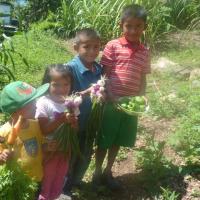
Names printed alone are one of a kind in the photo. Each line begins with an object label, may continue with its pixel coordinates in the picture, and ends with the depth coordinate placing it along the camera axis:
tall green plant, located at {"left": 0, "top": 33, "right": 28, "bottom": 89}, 3.39
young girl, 2.63
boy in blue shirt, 2.87
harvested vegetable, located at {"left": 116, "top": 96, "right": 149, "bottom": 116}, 2.90
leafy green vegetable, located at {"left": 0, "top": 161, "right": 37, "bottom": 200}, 2.17
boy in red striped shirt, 3.01
